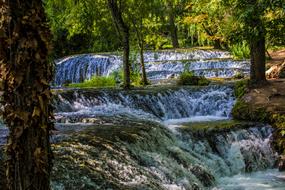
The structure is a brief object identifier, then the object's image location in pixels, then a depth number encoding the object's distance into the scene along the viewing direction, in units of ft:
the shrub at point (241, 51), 68.49
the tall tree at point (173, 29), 94.68
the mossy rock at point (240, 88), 41.24
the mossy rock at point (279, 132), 31.58
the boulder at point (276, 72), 48.57
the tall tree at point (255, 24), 33.47
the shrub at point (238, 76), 55.13
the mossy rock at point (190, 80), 49.26
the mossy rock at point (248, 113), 34.86
